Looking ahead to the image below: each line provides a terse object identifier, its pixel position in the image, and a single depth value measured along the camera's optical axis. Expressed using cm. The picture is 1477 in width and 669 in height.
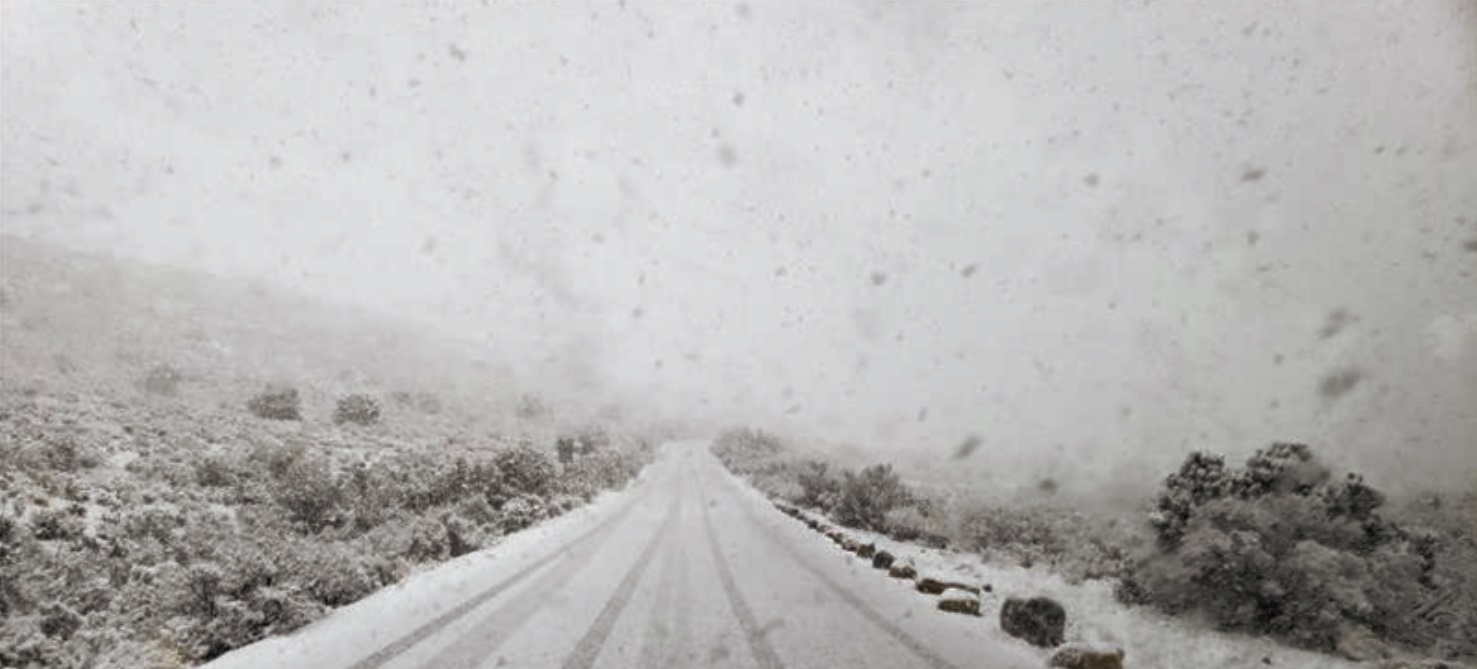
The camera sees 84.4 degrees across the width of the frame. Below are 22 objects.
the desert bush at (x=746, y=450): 5577
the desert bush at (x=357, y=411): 3631
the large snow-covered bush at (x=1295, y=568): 869
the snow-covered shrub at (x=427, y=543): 1567
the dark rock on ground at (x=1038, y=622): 873
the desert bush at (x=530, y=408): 7181
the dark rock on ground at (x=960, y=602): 1033
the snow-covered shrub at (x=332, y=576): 1125
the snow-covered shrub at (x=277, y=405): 3256
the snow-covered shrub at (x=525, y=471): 2623
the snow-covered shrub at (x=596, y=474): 3203
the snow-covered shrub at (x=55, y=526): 1289
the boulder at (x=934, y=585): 1153
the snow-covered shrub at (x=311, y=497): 1747
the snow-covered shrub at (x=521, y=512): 2177
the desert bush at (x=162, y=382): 3378
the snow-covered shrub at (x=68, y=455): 1700
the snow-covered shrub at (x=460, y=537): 1714
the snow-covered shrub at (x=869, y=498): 2318
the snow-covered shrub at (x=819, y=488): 2775
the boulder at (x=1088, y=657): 755
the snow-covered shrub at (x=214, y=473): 1917
